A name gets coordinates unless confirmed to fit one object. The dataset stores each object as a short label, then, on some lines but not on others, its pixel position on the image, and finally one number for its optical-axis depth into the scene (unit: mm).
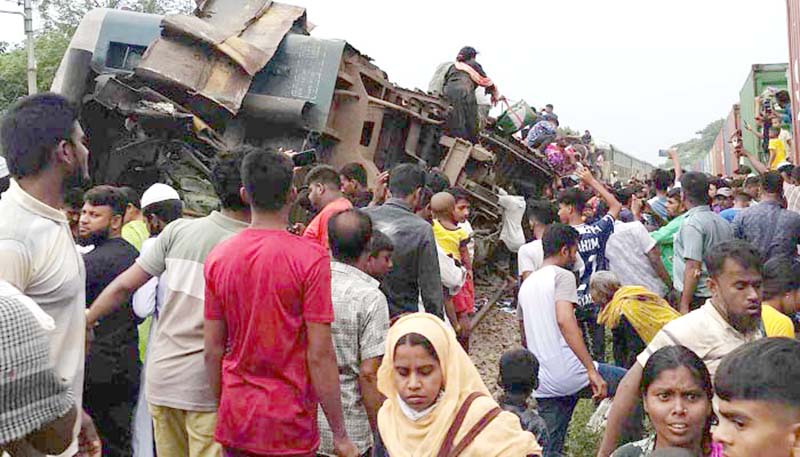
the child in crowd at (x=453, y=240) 6207
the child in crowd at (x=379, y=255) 4203
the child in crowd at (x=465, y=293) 6219
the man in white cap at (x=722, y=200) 10633
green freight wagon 14359
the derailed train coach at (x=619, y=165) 26505
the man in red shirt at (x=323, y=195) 4855
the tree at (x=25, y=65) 29750
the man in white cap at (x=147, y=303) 4148
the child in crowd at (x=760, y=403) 1815
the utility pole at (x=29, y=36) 23703
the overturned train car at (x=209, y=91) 7910
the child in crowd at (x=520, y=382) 3820
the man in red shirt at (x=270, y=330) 3287
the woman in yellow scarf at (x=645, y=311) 5496
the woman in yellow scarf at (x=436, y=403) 2957
